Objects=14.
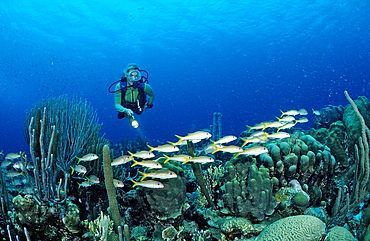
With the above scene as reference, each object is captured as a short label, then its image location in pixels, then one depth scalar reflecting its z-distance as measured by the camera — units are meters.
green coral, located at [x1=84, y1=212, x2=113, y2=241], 3.20
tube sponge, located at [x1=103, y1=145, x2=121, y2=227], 3.36
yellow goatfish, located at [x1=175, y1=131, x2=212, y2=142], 4.07
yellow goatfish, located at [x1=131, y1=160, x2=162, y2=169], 3.81
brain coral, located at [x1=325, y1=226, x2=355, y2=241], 2.73
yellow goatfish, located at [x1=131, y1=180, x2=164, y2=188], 3.65
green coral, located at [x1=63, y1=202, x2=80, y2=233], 3.57
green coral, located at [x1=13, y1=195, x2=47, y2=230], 3.35
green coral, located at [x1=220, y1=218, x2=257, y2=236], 3.56
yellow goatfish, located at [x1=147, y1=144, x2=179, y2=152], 3.98
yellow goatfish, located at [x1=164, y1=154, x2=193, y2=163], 3.90
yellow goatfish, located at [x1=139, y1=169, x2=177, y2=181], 3.63
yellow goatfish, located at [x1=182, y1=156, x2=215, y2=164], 3.81
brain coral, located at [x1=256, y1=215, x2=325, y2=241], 2.77
